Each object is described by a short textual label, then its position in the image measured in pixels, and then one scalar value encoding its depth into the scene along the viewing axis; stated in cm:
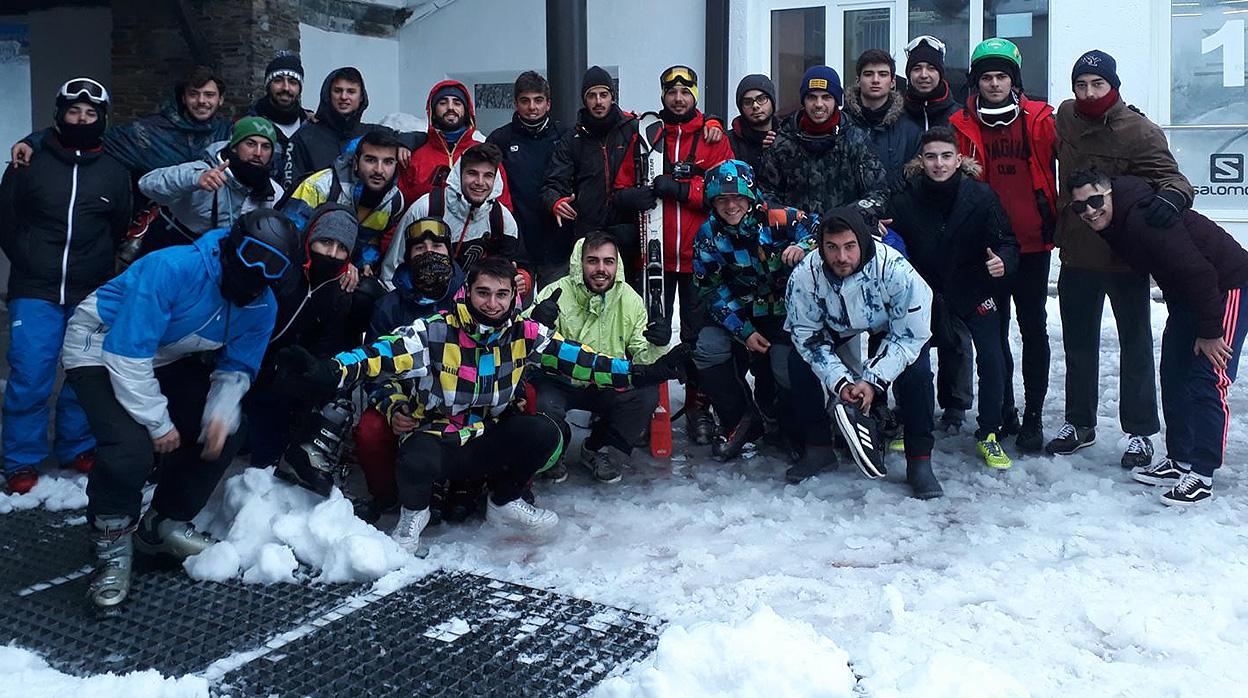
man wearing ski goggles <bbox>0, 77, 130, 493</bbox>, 527
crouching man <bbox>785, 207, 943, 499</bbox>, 501
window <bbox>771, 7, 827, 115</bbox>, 1060
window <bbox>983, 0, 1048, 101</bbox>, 992
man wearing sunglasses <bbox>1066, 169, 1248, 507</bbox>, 486
